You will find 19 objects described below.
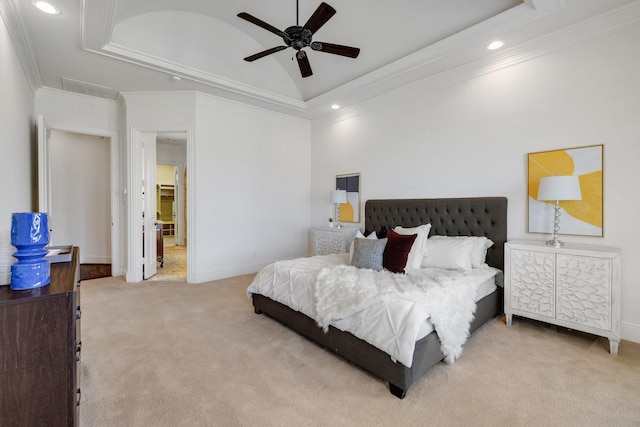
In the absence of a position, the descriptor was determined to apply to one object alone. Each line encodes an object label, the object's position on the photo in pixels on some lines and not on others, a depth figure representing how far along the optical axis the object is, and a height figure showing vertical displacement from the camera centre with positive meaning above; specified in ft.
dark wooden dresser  3.59 -1.89
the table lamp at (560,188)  8.54 +0.68
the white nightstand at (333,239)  15.40 -1.57
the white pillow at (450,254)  9.81 -1.52
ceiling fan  7.59 +5.06
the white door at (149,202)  14.84 +0.48
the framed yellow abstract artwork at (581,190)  9.00 +0.68
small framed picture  16.11 +0.78
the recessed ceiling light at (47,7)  8.16 +5.90
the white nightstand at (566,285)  7.82 -2.21
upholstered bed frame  6.27 -2.88
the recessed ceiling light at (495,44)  9.91 +5.82
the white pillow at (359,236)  10.66 -1.08
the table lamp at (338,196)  15.85 +0.82
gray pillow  9.61 -1.46
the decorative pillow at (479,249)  10.18 -1.38
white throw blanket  6.48 -2.18
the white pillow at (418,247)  9.79 -1.28
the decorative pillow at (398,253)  9.32 -1.39
